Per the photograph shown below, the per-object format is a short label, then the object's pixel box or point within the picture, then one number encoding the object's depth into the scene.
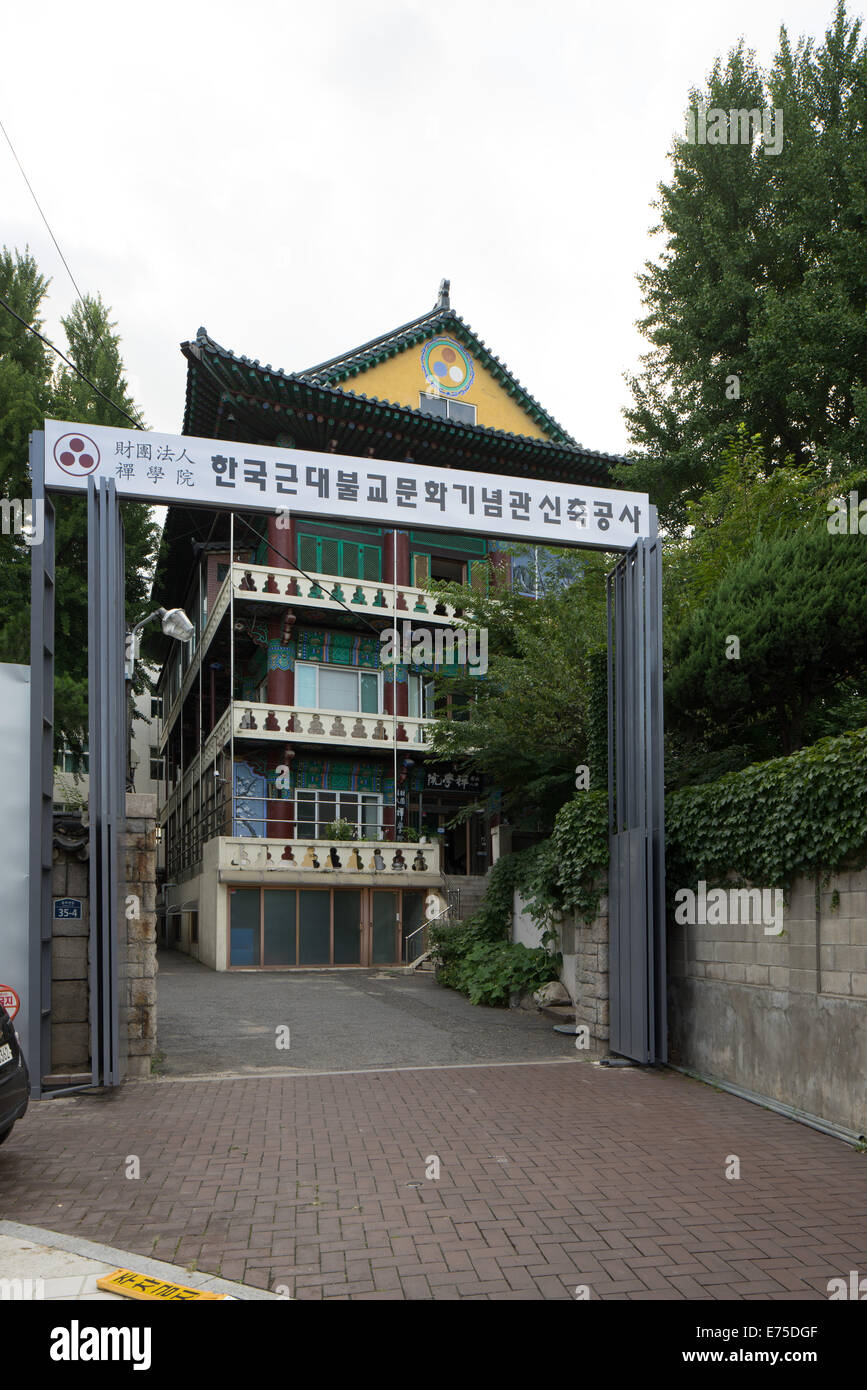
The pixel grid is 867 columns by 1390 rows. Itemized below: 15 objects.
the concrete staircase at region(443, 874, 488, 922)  23.72
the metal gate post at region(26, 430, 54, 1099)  8.74
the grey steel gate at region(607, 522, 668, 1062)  10.20
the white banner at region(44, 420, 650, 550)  9.57
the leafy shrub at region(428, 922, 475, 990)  18.38
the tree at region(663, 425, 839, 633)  15.05
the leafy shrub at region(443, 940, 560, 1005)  15.10
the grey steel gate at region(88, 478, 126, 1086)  9.05
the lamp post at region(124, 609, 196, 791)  14.34
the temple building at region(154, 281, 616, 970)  24.78
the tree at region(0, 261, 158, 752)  18.89
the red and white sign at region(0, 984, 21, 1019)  8.70
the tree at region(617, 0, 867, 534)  19.53
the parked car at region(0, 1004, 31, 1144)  6.36
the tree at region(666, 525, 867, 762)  10.36
